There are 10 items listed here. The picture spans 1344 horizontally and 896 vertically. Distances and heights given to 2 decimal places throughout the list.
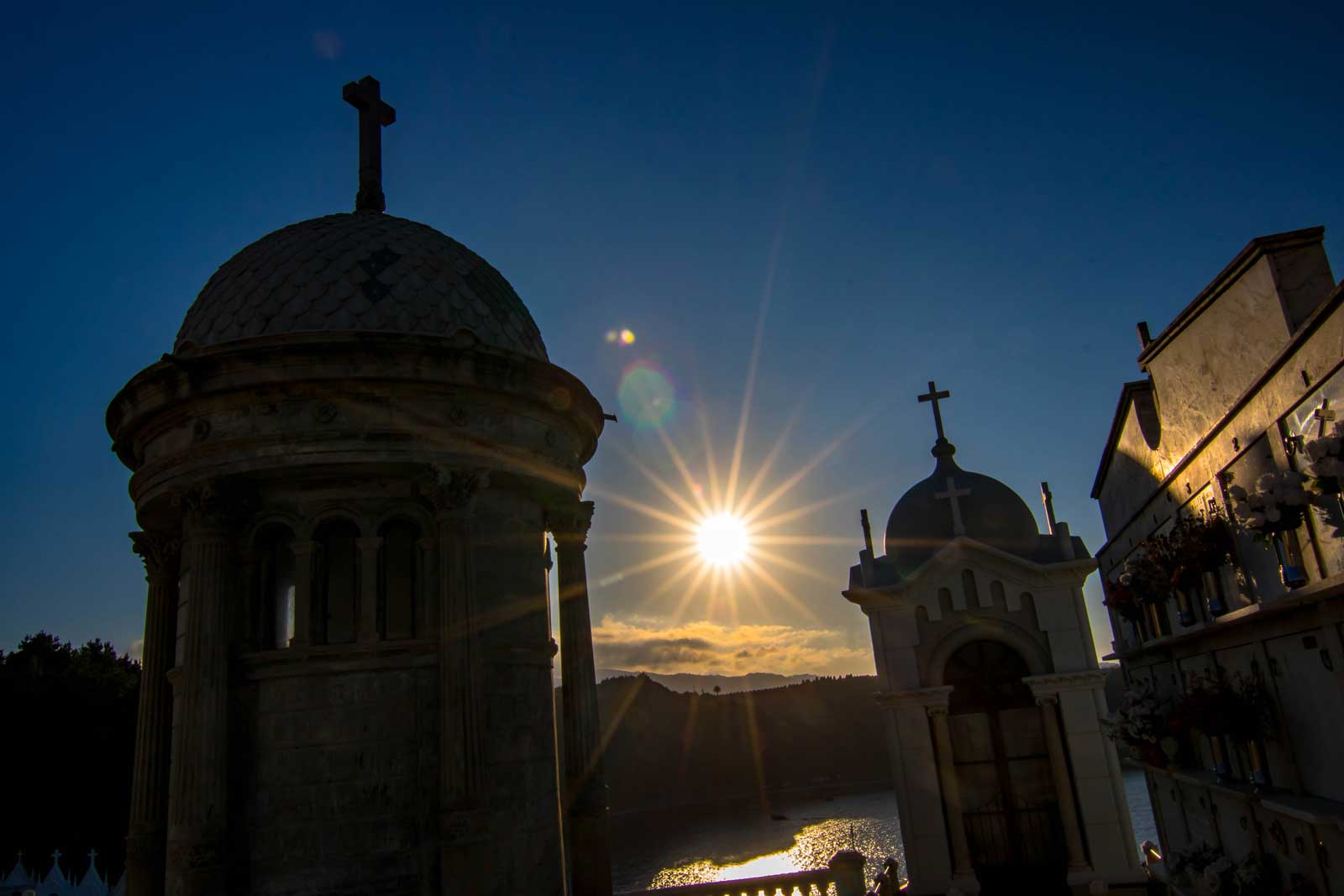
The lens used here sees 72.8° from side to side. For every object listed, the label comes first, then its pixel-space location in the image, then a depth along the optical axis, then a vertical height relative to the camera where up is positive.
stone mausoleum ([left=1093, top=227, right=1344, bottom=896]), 9.19 +1.31
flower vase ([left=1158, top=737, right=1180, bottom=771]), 15.45 -1.18
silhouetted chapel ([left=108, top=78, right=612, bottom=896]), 11.52 +2.18
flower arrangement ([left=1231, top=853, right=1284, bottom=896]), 11.70 -2.60
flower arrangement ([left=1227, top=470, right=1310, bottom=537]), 8.98 +1.55
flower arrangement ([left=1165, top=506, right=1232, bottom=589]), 12.18 +1.61
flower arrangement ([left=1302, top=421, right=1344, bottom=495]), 7.83 +1.70
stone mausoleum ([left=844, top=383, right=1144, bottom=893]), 18.11 -0.57
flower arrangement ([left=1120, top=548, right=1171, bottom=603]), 13.70 +1.56
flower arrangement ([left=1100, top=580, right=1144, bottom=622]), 15.62 +1.32
